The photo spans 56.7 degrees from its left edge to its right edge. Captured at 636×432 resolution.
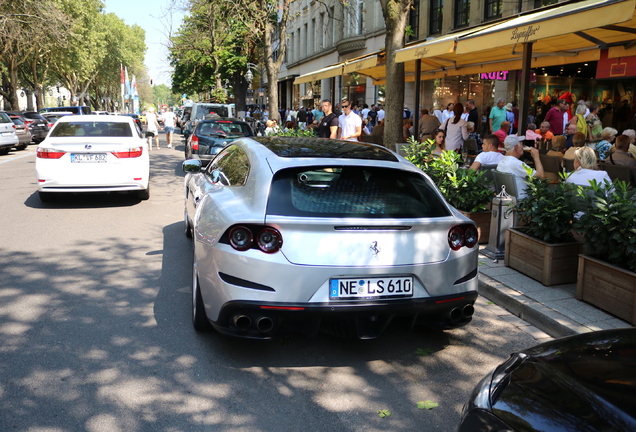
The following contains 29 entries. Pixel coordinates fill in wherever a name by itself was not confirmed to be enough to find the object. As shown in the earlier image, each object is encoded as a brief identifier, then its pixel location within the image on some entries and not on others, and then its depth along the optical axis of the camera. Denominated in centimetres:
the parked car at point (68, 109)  3681
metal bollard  685
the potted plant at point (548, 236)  589
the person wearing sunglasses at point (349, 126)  1280
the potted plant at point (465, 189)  769
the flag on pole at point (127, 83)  7512
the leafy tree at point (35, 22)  2630
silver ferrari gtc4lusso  379
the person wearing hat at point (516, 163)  748
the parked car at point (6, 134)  2184
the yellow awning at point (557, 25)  723
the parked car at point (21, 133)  2405
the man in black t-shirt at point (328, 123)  1226
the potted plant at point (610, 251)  481
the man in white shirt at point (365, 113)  2405
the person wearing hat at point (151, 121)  2471
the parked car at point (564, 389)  188
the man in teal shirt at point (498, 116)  1559
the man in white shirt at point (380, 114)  2170
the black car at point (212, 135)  1504
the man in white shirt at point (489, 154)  852
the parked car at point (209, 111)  2520
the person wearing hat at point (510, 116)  1642
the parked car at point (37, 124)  2898
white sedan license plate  998
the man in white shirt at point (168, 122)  2742
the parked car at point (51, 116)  3132
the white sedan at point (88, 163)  994
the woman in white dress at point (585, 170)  652
